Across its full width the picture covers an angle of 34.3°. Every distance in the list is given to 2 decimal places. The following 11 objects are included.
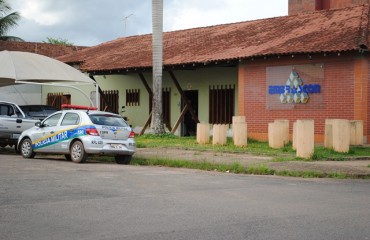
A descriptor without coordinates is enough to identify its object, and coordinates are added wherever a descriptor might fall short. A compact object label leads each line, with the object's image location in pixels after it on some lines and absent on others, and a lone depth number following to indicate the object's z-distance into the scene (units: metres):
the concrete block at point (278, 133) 20.97
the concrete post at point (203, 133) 23.44
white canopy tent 22.50
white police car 16.56
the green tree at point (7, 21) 47.19
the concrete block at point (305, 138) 17.30
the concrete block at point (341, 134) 18.75
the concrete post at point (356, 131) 20.95
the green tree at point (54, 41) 83.25
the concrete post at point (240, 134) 21.84
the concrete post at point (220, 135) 22.66
